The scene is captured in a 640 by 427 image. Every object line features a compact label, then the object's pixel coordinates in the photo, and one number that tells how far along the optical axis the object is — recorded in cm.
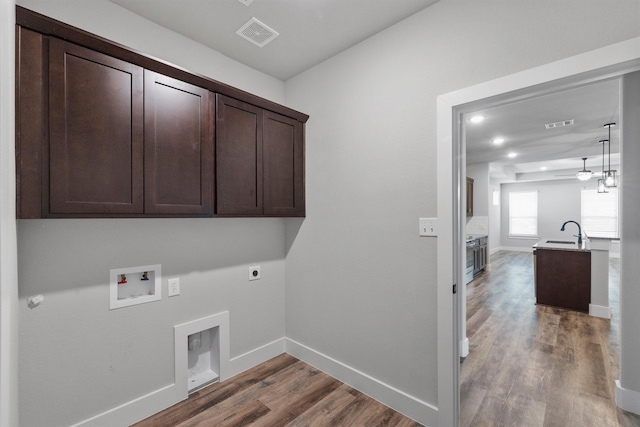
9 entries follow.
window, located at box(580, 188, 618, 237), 825
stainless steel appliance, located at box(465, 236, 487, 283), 562
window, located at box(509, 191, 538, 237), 969
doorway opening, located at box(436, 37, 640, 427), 169
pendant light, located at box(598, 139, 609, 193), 554
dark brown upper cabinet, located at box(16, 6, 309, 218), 134
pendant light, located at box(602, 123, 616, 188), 471
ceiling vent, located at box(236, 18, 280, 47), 197
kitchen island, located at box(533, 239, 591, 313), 401
